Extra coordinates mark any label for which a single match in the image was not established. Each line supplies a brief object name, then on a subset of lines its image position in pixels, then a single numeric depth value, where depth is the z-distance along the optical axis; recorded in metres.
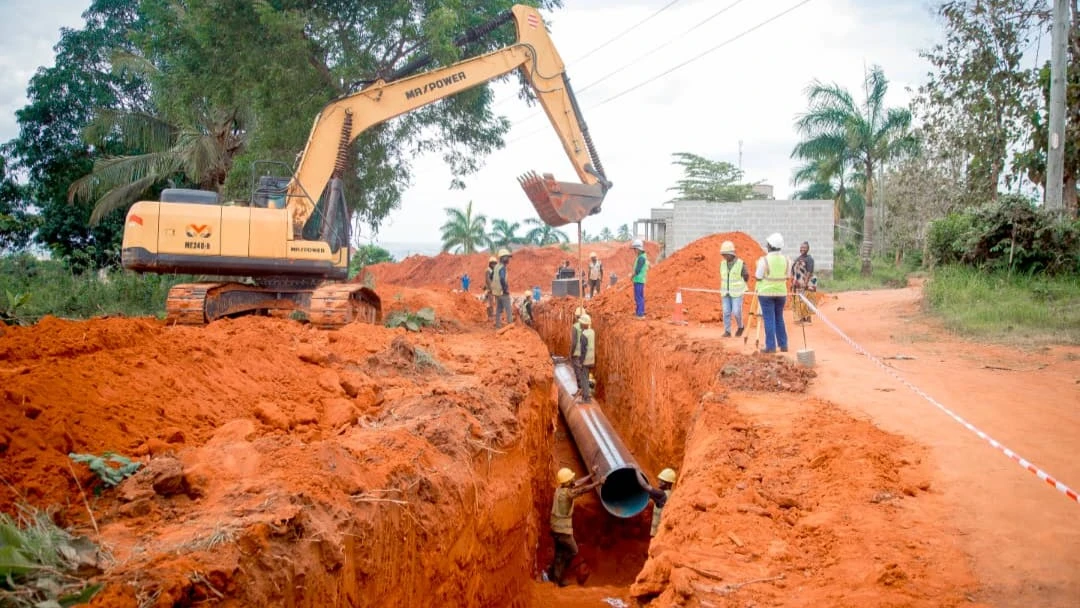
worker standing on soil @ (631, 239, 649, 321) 15.92
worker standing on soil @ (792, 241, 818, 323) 13.19
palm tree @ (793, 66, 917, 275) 26.19
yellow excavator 11.16
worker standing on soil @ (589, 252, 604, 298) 24.02
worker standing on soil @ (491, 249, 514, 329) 16.95
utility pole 14.01
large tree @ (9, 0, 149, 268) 24.64
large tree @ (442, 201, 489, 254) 52.25
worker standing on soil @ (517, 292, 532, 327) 22.23
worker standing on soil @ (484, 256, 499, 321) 17.42
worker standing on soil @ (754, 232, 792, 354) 10.08
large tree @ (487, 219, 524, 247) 53.47
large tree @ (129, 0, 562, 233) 16.28
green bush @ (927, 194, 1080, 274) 13.93
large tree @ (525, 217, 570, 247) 53.50
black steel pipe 10.86
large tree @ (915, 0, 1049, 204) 18.77
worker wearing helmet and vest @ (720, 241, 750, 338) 12.56
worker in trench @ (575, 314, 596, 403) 13.54
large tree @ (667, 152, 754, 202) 40.90
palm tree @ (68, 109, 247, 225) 22.20
